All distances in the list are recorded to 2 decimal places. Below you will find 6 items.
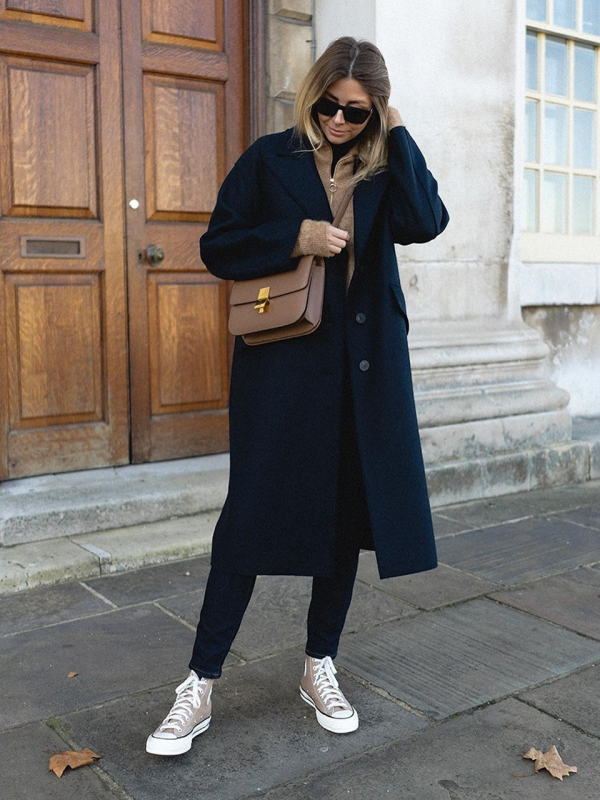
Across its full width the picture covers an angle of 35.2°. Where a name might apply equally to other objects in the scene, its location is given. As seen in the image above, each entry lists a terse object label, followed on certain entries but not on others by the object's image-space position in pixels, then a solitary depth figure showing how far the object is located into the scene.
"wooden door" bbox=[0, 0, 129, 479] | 4.34
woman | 2.42
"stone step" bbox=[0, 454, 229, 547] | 4.08
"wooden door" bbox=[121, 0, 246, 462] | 4.65
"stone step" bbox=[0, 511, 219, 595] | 3.73
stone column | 4.97
